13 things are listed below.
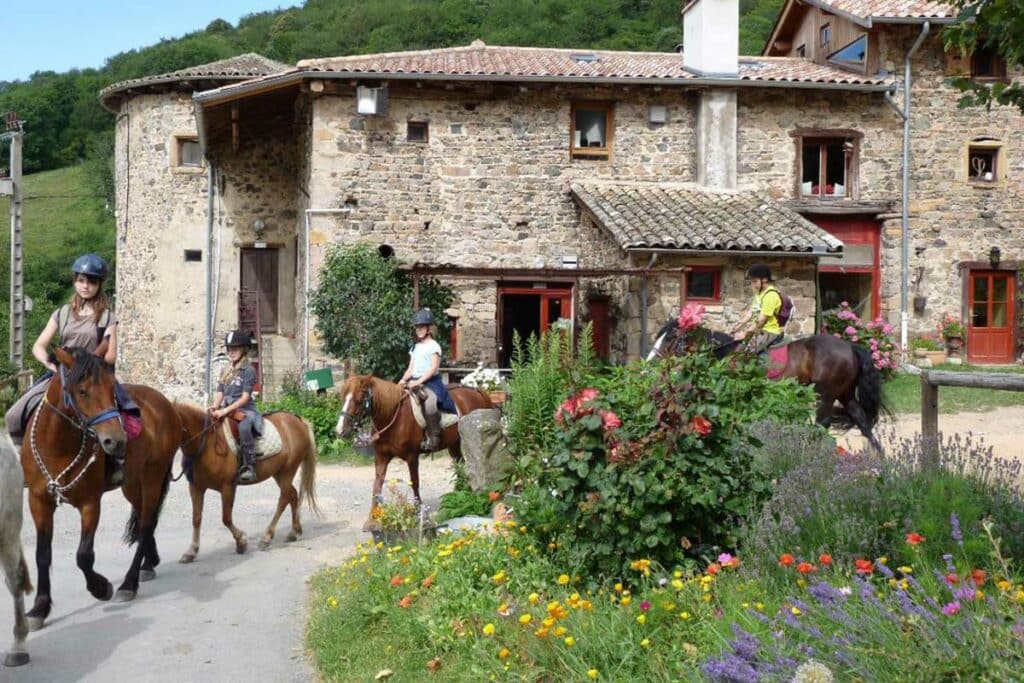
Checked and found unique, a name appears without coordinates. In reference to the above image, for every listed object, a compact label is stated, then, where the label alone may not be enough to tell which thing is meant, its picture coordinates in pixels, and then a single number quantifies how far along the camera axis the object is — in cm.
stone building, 1952
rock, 891
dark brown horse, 1308
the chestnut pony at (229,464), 937
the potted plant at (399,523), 801
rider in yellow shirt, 1201
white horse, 630
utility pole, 2328
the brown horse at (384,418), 1005
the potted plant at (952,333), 2269
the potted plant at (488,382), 1659
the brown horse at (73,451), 717
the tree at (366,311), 1869
